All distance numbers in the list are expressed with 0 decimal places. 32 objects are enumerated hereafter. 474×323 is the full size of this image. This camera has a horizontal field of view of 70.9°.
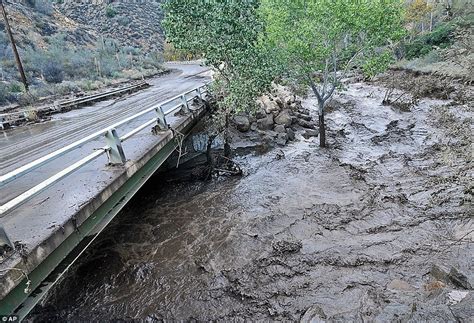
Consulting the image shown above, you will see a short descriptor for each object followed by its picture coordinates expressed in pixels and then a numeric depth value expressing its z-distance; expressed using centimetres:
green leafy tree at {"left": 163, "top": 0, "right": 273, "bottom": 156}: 1276
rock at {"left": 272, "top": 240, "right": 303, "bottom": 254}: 888
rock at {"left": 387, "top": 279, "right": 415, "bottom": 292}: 677
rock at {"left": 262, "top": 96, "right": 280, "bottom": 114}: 2142
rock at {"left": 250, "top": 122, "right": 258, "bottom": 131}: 1991
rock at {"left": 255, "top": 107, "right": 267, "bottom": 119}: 2092
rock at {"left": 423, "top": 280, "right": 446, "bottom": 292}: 638
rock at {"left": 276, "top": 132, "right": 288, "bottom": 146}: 1798
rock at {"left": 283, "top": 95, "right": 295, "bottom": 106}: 2308
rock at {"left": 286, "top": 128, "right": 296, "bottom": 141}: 1868
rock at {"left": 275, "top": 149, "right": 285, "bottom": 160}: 1614
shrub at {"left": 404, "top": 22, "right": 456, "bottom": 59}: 3441
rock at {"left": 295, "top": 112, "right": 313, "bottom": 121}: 2206
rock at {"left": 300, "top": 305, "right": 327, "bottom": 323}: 592
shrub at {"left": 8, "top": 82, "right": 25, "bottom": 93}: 2317
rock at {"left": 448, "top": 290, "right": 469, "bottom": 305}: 537
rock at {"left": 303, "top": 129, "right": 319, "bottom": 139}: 1899
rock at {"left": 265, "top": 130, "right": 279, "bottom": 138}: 1873
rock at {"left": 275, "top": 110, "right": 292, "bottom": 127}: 2011
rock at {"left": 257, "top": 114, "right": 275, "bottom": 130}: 1984
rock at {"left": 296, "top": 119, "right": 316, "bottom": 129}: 2069
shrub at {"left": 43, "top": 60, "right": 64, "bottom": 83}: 2964
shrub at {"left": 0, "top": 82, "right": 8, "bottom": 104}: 2134
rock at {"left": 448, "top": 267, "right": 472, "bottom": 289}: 619
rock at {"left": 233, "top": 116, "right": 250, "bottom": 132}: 1948
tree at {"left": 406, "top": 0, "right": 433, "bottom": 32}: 4422
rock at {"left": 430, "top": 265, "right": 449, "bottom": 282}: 675
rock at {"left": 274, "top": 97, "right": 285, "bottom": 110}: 2222
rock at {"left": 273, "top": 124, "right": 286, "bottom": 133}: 1922
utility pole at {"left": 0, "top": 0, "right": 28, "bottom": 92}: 2234
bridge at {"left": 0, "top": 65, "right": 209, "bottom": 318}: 439
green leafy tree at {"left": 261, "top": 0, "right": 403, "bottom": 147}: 1330
